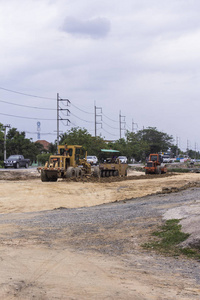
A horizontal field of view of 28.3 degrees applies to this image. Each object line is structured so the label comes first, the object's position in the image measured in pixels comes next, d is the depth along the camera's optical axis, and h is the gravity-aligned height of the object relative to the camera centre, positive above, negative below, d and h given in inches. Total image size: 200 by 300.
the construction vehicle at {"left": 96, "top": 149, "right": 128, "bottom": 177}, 1364.9 -25.9
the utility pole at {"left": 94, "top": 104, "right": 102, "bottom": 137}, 3162.4 +343.5
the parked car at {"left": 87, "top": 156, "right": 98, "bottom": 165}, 2275.2 +1.3
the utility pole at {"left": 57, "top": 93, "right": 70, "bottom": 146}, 2504.2 +327.7
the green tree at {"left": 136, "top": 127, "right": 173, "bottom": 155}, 4813.7 +259.0
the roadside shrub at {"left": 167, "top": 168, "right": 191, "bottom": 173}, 2276.7 -65.5
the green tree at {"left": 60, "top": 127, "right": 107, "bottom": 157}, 2555.9 +125.4
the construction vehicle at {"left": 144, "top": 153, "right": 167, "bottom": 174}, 1609.3 -24.8
